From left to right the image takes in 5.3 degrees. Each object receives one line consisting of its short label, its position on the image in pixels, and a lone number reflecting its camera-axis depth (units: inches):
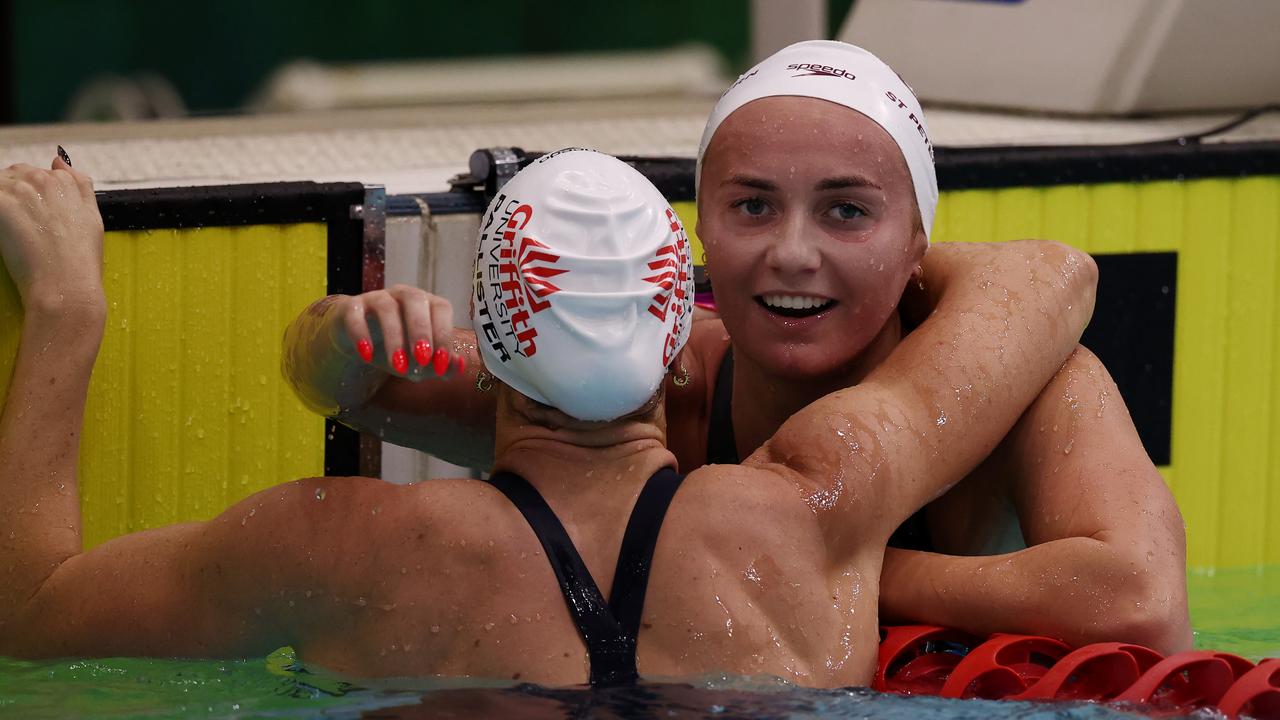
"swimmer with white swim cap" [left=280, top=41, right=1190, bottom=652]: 347.4
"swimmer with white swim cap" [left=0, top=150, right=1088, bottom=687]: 343.4
